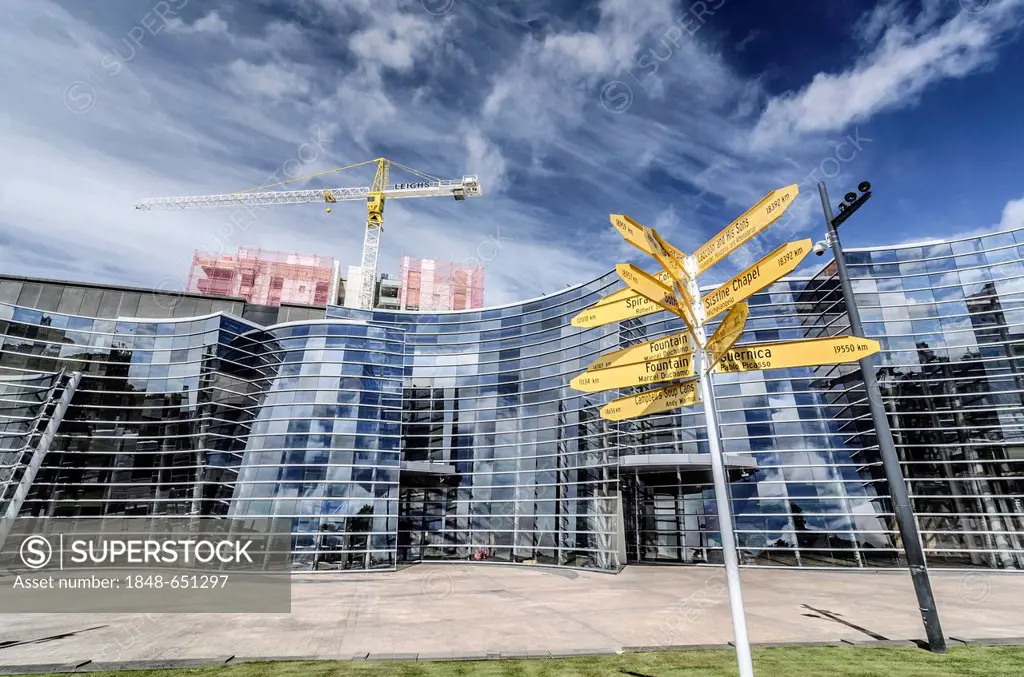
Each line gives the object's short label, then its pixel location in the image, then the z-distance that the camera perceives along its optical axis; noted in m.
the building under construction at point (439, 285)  96.75
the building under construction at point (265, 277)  88.81
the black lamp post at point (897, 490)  9.51
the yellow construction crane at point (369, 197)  80.56
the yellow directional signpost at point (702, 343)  6.03
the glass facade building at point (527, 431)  28.12
